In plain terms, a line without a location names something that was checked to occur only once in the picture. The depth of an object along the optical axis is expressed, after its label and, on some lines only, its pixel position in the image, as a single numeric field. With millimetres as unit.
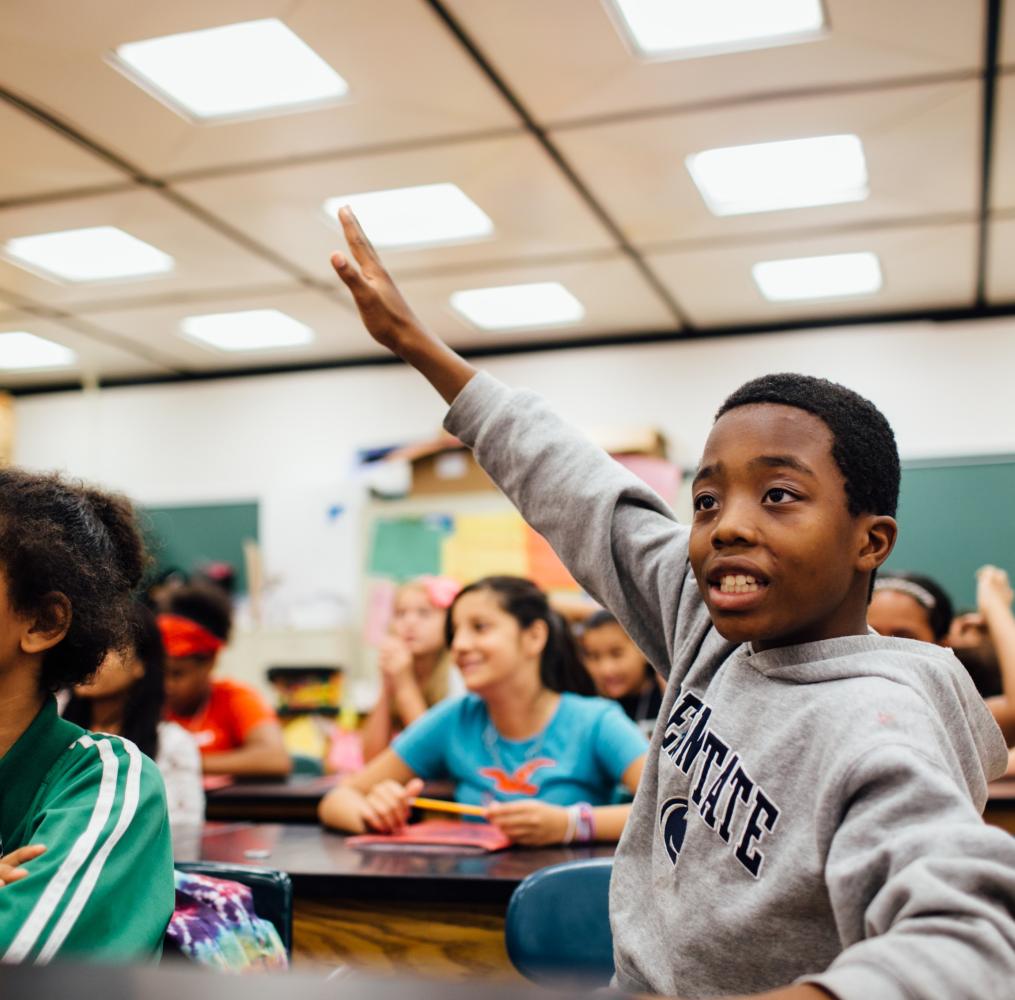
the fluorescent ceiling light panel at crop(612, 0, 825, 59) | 2389
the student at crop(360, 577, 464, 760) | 3496
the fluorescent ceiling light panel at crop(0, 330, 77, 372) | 4934
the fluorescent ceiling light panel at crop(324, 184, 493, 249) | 3410
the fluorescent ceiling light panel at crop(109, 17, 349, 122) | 2537
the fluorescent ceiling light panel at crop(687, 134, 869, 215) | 3119
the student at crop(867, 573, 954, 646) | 2668
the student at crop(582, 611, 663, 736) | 3424
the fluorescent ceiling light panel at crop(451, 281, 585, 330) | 4371
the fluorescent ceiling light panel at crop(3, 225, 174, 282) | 3744
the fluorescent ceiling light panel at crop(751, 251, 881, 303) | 4043
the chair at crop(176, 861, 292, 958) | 1441
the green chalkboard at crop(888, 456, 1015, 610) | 4375
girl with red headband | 3250
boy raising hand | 589
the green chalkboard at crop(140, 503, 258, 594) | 5473
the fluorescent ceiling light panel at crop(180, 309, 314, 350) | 4668
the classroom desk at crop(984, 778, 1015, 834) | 2357
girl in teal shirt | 2291
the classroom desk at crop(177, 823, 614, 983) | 1776
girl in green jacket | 854
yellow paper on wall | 4848
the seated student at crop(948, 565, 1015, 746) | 2617
